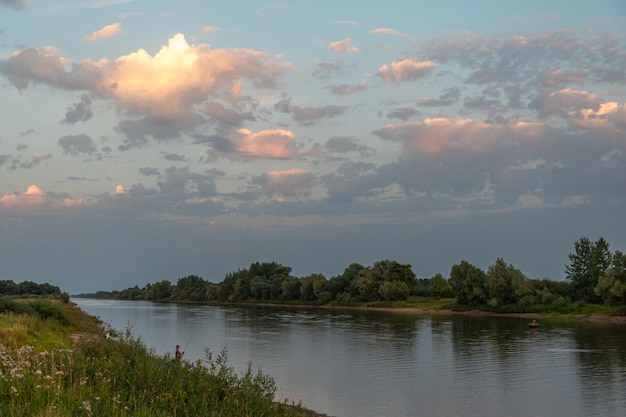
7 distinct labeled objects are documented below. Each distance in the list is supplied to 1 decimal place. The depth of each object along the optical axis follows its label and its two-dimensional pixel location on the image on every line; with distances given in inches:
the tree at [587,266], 4040.4
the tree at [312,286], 6555.1
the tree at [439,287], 5625.0
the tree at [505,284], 4148.6
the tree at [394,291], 5620.1
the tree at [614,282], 3420.3
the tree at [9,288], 6604.3
